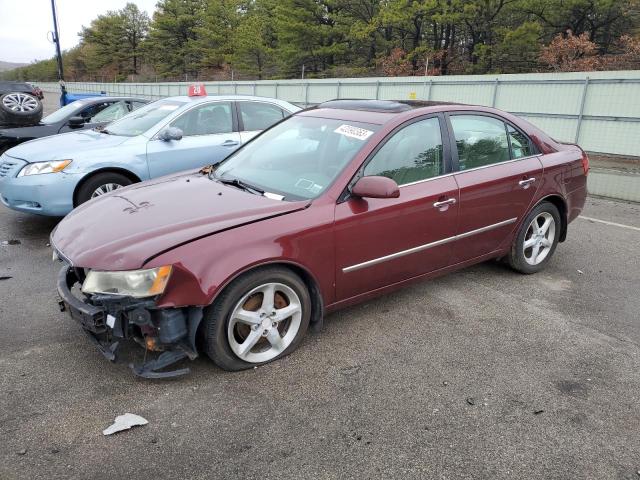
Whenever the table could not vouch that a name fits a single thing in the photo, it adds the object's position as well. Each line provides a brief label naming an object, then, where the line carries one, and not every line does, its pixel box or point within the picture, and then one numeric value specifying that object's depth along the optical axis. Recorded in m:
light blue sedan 5.47
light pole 28.34
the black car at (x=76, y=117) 8.89
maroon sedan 2.80
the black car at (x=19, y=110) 9.14
